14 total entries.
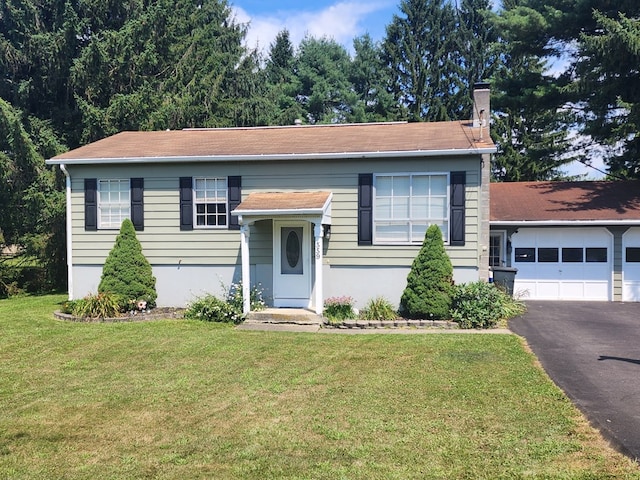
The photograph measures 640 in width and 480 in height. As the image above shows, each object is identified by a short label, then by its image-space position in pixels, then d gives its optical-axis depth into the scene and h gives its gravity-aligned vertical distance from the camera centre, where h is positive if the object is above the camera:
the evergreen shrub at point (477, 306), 10.38 -1.50
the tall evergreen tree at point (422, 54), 32.16 +11.84
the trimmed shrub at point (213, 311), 11.12 -1.71
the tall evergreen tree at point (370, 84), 31.55 +10.25
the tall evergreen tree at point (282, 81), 32.16 +11.16
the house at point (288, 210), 11.19 +0.57
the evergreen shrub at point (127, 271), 11.67 -0.84
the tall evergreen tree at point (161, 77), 18.39 +6.80
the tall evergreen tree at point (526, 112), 20.28 +5.63
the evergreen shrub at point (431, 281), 10.67 -1.00
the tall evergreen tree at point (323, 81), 34.31 +10.75
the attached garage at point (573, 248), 14.13 -0.41
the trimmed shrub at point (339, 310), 10.90 -1.65
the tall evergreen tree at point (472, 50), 31.00 +11.79
